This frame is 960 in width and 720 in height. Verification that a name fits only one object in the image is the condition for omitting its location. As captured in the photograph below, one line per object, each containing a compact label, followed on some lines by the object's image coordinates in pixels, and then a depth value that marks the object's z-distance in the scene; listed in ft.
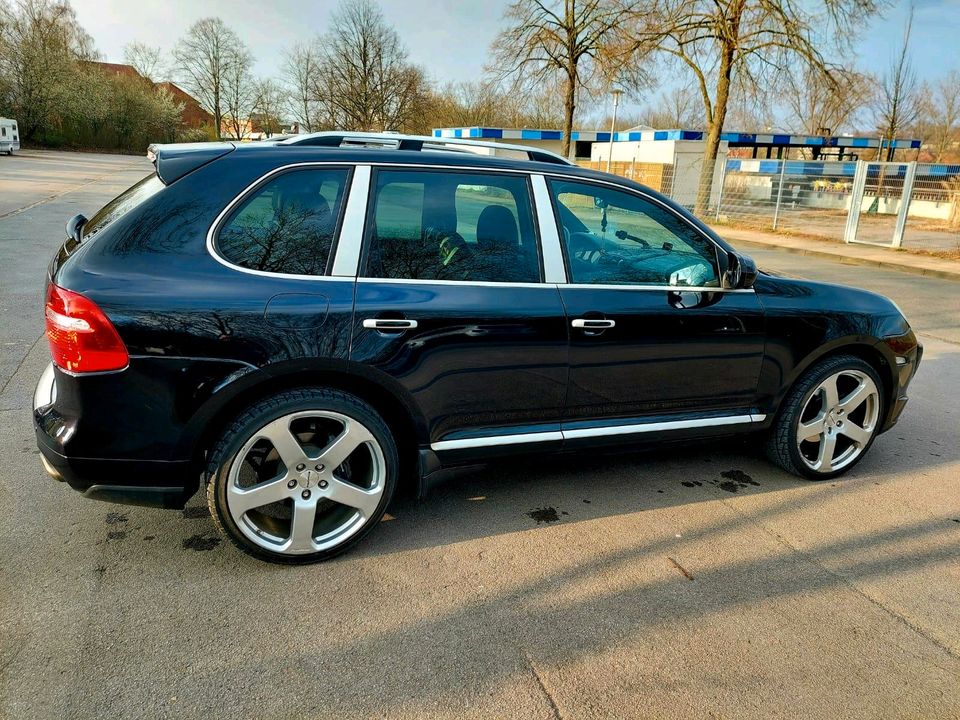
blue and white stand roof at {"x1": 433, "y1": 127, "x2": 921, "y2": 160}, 122.21
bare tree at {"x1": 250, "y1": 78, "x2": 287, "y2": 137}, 175.73
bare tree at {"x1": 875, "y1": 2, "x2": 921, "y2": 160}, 117.91
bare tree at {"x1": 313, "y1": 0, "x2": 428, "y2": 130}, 150.41
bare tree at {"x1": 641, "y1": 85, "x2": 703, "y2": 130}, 198.90
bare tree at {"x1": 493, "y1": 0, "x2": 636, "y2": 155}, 79.41
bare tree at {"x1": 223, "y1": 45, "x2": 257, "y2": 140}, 205.98
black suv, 8.52
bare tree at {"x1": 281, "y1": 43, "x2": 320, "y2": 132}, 158.81
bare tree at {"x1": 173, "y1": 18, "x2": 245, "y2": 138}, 204.33
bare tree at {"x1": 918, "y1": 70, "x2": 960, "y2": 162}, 131.03
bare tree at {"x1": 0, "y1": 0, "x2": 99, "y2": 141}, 165.37
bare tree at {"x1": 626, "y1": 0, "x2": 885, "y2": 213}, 65.05
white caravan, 128.67
